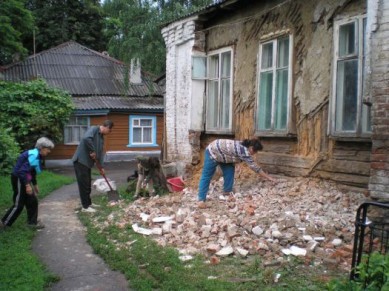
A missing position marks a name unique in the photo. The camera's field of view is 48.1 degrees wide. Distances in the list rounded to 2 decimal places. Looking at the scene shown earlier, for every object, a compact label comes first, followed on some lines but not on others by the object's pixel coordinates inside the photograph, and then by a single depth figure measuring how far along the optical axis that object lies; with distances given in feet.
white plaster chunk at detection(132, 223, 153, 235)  19.90
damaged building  17.69
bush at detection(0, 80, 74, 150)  53.06
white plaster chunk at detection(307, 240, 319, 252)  16.20
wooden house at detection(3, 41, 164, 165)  69.46
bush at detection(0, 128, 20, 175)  41.15
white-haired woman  21.17
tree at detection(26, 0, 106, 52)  96.73
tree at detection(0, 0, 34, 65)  66.13
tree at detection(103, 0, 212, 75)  74.49
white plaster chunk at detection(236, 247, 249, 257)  16.12
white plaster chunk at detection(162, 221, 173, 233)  19.77
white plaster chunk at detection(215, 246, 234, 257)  16.26
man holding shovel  25.77
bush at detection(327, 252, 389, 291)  10.09
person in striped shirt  23.65
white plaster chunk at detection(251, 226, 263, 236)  17.80
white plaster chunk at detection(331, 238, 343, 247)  16.61
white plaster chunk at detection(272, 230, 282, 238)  17.17
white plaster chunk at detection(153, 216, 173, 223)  21.27
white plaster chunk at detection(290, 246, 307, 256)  15.77
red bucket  31.01
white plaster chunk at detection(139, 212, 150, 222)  22.10
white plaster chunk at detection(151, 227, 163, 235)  19.73
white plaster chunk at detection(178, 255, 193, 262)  15.98
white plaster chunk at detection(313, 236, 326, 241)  16.98
